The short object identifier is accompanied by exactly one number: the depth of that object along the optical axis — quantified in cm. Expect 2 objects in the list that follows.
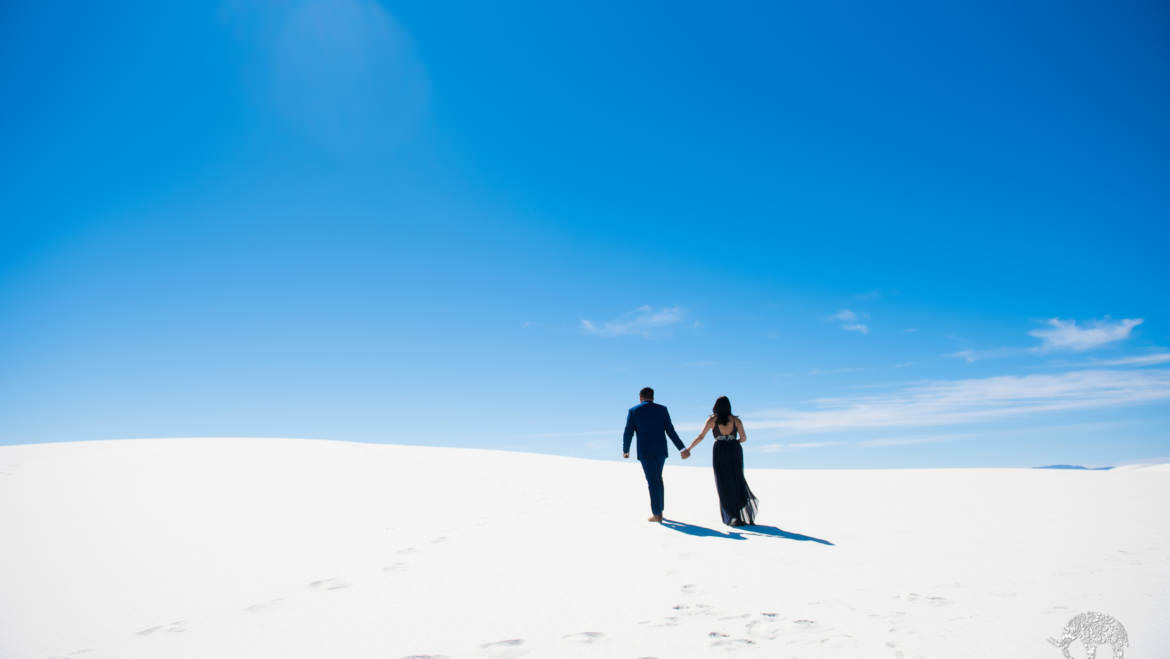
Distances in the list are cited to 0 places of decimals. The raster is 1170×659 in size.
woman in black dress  830
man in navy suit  820
